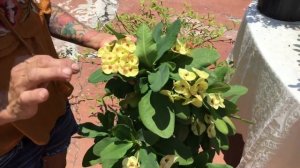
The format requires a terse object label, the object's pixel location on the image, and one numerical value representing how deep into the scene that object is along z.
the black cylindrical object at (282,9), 1.81
